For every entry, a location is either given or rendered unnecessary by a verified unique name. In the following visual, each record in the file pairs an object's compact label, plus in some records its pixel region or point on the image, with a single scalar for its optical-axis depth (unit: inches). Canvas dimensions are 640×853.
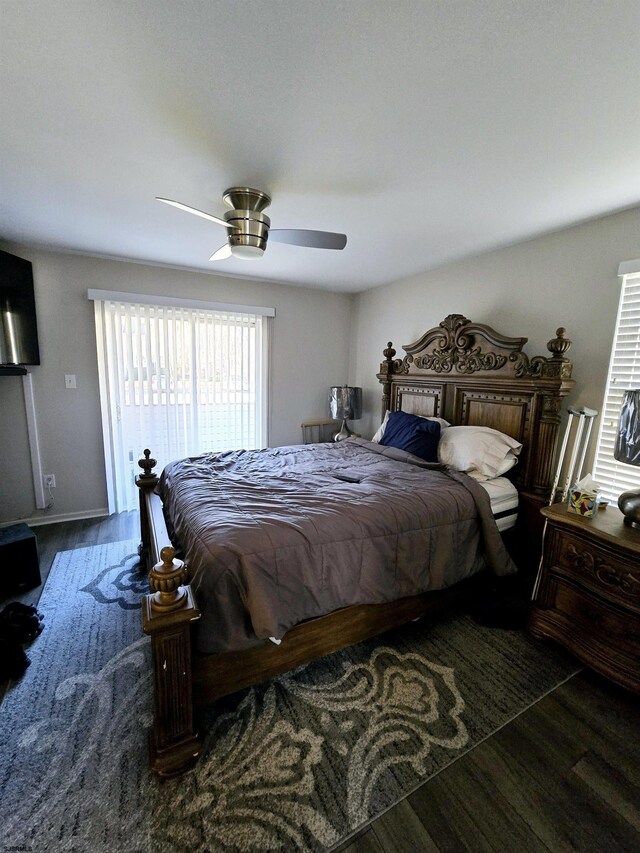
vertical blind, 131.6
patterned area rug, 44.0
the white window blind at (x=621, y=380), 80.1
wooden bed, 47.8
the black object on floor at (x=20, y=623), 71.7
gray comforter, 53.9
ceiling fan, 74.2
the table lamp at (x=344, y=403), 158.4
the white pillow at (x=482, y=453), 93.8
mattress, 90.0
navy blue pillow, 106.8
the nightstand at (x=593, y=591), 61.0
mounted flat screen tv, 105.5
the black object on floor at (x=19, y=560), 87.5
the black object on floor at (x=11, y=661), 65.1
